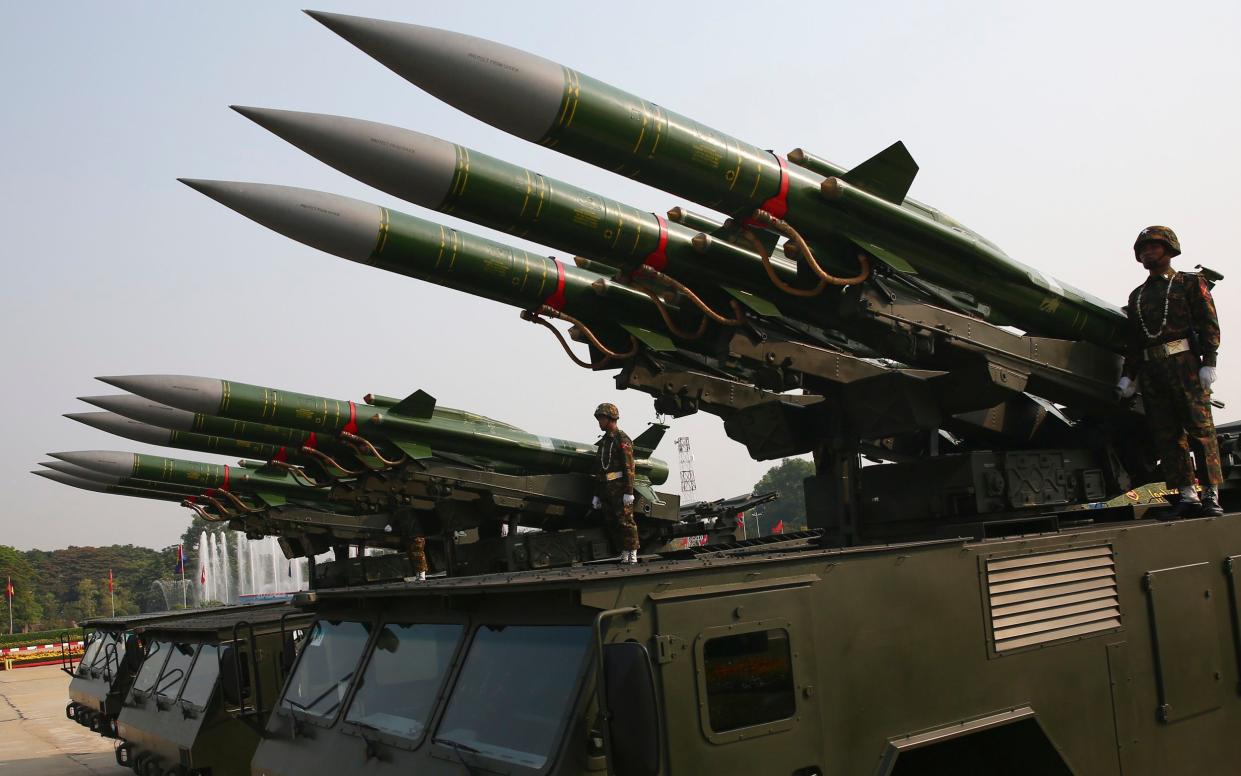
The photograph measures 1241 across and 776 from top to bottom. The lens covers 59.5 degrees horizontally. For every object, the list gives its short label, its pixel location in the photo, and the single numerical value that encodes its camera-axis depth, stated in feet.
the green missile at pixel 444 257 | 26.66
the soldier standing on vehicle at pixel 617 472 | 31.53
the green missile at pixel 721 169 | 20.51
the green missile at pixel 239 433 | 46.37
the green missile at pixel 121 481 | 56.54
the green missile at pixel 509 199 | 22.67
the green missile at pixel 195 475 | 54.75
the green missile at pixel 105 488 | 57.67
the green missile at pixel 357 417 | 42.45
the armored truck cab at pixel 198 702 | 23.27
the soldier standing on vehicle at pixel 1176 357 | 17.39
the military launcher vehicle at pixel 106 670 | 30.60
